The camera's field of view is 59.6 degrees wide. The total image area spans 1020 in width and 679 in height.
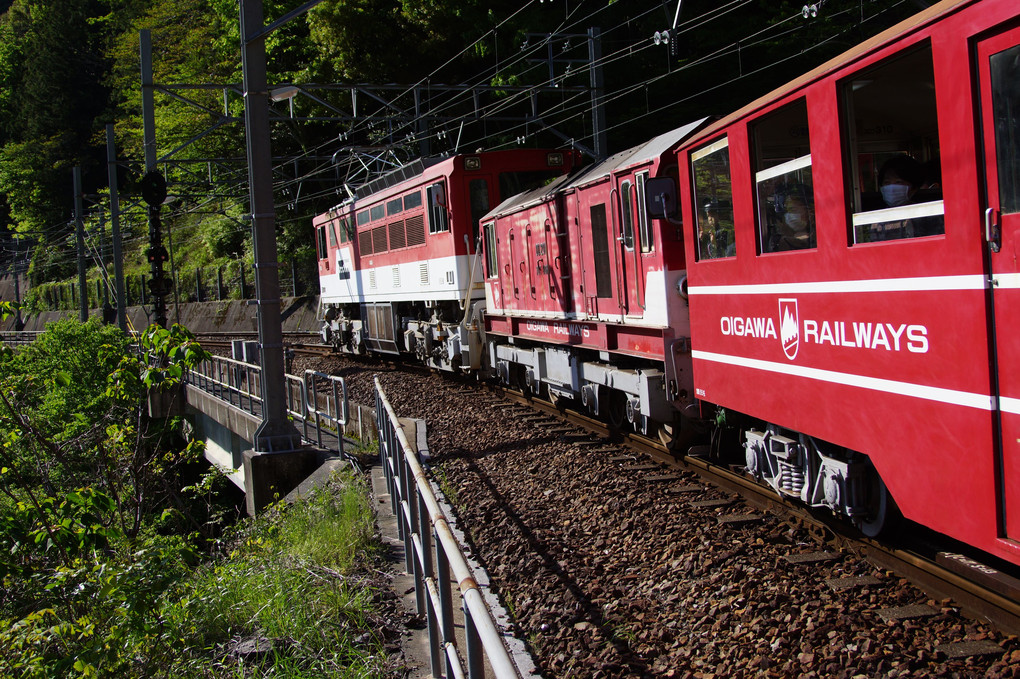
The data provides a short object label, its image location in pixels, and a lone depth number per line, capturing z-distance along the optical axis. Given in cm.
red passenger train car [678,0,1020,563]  402
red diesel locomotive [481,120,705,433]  862
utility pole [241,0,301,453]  1105
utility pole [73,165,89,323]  3402
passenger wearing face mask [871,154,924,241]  483
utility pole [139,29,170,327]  1839
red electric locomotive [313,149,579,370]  1598
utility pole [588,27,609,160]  1733
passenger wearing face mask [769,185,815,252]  571
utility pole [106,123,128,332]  2526
